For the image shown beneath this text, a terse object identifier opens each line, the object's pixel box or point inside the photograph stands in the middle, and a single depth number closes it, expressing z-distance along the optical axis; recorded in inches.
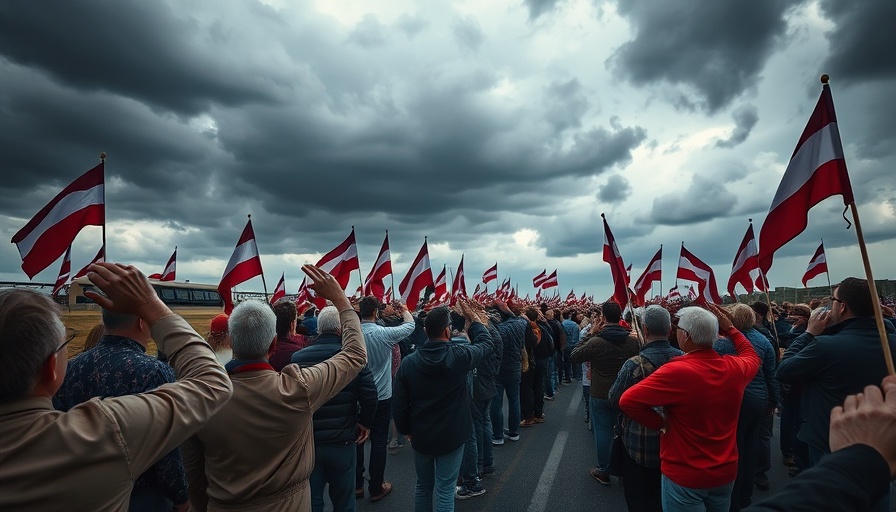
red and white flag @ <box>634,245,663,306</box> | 384.5
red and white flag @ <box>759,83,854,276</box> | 122.3
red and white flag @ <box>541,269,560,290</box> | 727.1
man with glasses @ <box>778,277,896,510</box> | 134.4
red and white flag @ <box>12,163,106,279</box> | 164.7
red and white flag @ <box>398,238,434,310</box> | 425.4
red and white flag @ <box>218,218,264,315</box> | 247.6
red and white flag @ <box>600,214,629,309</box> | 232.5
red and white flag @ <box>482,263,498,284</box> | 663.1
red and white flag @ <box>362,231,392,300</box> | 444.0
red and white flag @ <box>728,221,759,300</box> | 294.0
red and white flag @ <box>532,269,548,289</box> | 745.6
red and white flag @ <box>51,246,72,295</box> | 265.4
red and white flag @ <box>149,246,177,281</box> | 535.2
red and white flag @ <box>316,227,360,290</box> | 385.1
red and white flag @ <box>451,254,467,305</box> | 529.0
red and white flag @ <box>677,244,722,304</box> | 351.6
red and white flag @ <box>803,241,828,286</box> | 466.6
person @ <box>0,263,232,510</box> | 49.6
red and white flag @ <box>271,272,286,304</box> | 548.4
